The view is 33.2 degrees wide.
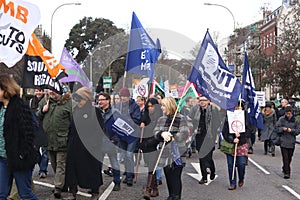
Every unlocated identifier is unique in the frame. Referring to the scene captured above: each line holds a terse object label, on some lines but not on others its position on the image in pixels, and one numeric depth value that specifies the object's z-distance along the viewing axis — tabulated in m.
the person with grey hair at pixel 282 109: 14.74
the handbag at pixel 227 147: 9.54
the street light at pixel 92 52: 45.17
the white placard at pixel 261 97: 19.02
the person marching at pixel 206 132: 10.16
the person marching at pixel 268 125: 15.61
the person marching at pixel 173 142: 7.67
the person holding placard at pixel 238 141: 9.52
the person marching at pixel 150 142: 8.25
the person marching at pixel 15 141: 5.71
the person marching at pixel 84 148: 7.36
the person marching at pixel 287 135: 10.97
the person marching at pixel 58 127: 8.05
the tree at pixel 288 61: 39.06
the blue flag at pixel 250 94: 10.73
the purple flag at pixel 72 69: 12.86
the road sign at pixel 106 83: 32.38
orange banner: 8.00
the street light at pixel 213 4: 32.46
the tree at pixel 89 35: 53.28
